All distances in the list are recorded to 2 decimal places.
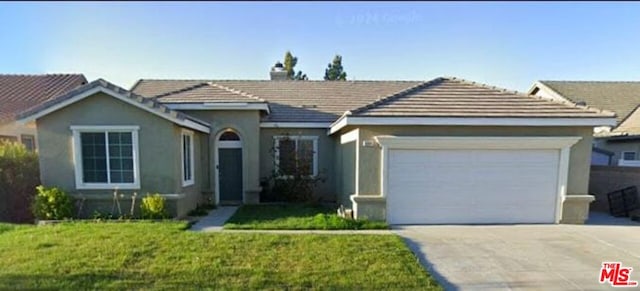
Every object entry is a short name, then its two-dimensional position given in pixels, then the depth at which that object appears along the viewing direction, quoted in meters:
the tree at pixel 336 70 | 37.41
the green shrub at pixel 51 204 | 8.25
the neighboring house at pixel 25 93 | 13.90
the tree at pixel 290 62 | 32.81
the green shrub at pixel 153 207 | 8.42
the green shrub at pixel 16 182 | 8.90
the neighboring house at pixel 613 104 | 12.55
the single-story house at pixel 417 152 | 8.27
